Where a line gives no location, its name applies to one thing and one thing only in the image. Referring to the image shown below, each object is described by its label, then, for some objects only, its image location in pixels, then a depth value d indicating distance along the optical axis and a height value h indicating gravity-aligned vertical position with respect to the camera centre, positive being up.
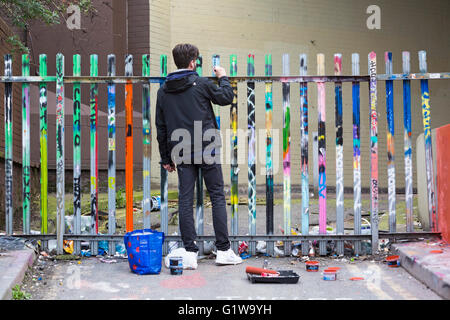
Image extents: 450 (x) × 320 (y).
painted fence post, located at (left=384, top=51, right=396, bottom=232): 9.78 +0.43
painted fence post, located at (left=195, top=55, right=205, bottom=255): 9.83 -0.13
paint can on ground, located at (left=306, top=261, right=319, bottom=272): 8.77 -0.63
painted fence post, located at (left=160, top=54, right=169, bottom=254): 9.76 -0.03
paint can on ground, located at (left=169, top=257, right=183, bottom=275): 8.48 -0.58
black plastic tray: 7.84 -0.65
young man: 9.12 +0.51
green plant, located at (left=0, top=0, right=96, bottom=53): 12.19 +2.19
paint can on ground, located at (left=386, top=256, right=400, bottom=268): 8.92 -0.61
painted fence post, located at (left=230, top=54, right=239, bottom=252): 9.74 +0.26
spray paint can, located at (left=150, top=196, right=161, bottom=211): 16.36 -0.15
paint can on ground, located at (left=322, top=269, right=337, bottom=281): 8.08 -0.65
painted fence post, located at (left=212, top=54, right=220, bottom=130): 9.69 +1.20
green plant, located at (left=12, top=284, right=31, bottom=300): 6.92 -0.65
